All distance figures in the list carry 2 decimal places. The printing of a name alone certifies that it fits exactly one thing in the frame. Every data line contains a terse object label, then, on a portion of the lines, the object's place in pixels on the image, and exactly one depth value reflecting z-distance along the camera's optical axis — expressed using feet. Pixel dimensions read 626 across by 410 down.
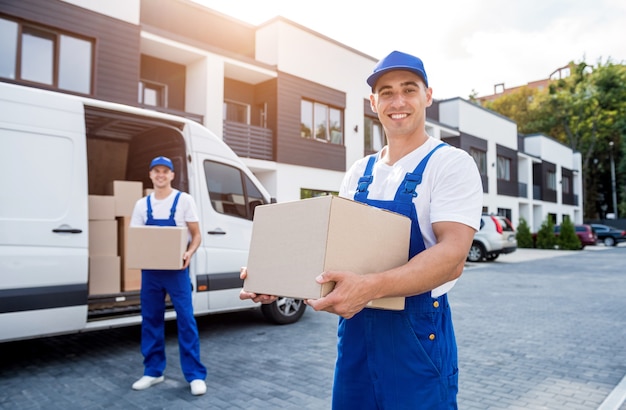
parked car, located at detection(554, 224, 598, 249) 93.56
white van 13.80
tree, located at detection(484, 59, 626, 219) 155.12
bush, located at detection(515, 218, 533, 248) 91.97
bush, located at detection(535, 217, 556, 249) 89.20
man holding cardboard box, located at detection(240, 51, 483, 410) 4.66
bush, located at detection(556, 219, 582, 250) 88.28
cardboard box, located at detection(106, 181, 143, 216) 19.51
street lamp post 146.41
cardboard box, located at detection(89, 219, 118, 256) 18.70
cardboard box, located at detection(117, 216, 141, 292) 19.54
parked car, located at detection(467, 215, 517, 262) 55.68
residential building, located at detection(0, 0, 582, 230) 37.32
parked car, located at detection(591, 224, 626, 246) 107.24
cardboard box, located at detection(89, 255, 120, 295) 17.80
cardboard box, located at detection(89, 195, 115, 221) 18.85
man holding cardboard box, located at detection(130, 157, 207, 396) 13.21
